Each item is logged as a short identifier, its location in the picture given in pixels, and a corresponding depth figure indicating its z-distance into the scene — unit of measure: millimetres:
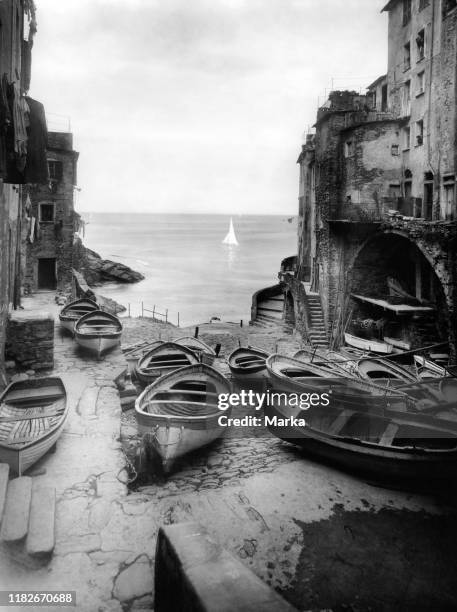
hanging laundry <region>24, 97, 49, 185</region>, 11602
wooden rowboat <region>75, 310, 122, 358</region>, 18891
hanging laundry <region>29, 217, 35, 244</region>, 29203
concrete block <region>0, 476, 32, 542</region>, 7293
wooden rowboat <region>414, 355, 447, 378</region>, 16434
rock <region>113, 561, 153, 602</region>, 6812
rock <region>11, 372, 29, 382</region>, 14290
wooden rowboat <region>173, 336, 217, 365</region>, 19450
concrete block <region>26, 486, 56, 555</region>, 7239
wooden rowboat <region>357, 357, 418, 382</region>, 15403
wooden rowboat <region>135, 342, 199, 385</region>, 15877
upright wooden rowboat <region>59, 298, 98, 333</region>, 22047
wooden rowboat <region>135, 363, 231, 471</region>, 10312
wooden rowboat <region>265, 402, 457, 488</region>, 9984
